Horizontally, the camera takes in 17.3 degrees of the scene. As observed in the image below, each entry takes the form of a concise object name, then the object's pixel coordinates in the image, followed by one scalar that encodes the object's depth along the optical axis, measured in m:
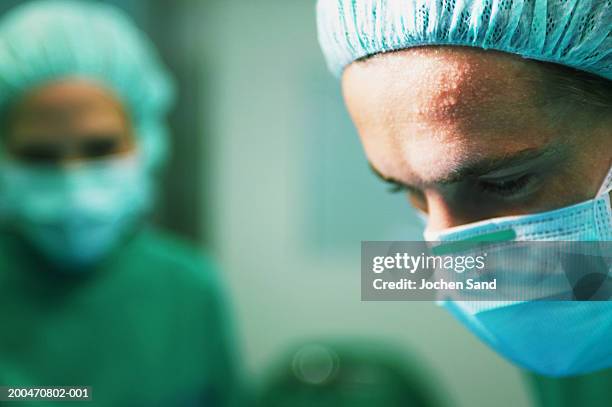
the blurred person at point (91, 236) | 2.00
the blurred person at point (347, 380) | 2.36
